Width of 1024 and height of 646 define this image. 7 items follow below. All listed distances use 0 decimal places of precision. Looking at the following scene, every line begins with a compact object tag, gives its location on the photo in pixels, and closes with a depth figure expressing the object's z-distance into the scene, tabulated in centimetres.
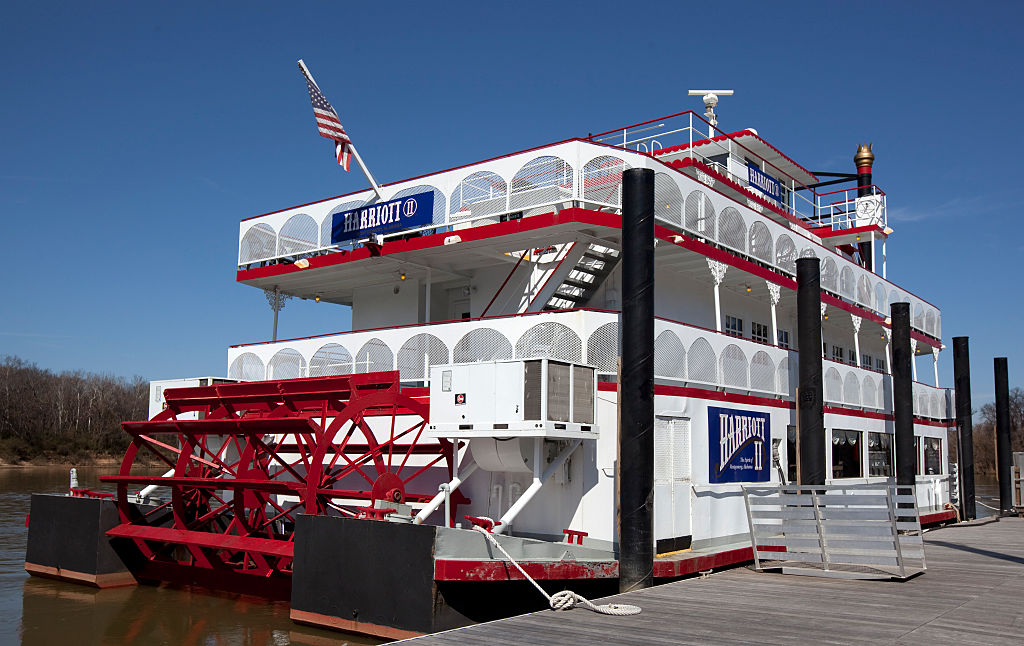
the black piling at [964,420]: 2133
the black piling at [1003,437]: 2227
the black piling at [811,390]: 1339
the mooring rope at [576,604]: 736
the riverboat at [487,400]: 944
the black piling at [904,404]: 1714
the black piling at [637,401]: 926
